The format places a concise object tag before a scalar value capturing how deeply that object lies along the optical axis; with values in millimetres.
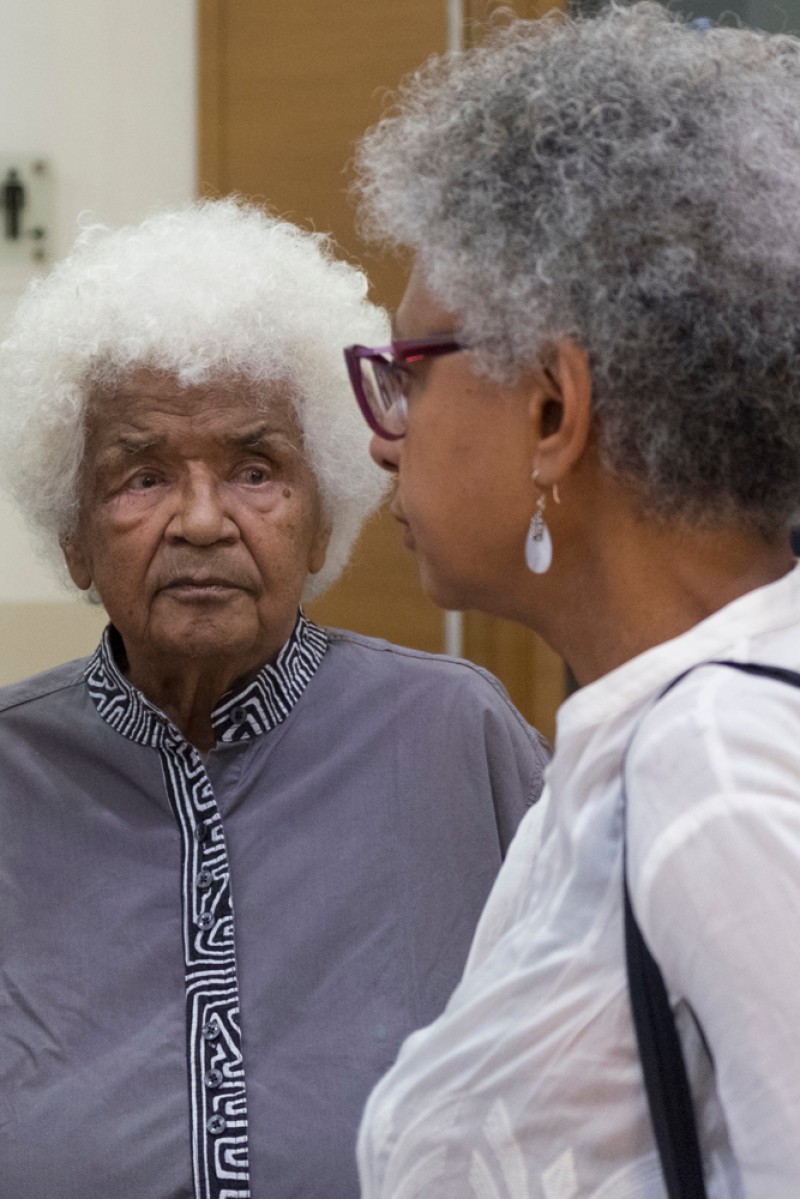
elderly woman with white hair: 2312
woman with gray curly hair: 1952
